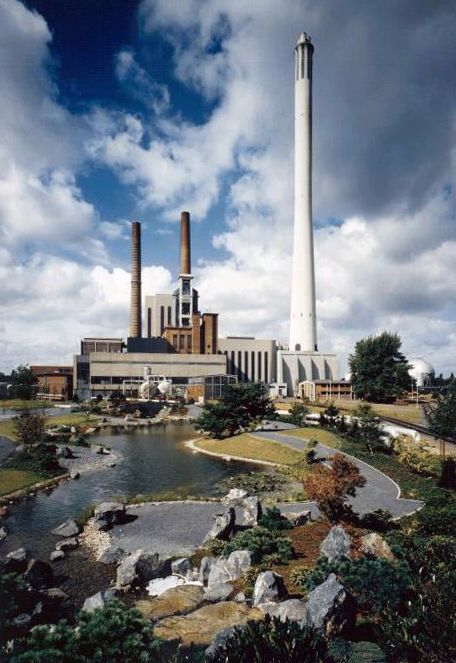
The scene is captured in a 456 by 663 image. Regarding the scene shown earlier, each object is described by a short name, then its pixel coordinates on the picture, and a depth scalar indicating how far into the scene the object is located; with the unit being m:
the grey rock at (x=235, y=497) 25.70
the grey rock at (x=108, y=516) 21.89
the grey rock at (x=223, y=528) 19.23
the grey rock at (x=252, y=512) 21.11
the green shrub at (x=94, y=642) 8.05
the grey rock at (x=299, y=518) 20.70
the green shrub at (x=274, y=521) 19.88
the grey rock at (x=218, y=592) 13.86
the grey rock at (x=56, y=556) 17.94
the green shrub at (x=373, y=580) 11.23
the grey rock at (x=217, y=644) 8.48
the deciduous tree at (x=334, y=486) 18.67
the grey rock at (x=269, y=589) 12.91
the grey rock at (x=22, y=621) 11.59
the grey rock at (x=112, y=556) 17.73
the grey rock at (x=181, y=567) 16.27
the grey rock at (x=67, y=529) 20.56
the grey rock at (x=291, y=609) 11.56
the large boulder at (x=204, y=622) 11.68
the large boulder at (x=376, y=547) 14.20
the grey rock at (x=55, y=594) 13.85
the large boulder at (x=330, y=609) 10.58
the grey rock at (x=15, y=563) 15.48
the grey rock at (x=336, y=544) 15.05
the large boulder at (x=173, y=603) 13.22
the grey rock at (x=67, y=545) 19.02
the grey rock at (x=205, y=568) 15.75
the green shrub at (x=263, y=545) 16.31
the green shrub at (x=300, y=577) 13.95
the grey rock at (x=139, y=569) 15.35
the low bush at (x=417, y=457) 29.30
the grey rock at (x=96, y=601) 12.49
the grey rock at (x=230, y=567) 15.27
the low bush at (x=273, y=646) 7.96
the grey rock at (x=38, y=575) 14.99
